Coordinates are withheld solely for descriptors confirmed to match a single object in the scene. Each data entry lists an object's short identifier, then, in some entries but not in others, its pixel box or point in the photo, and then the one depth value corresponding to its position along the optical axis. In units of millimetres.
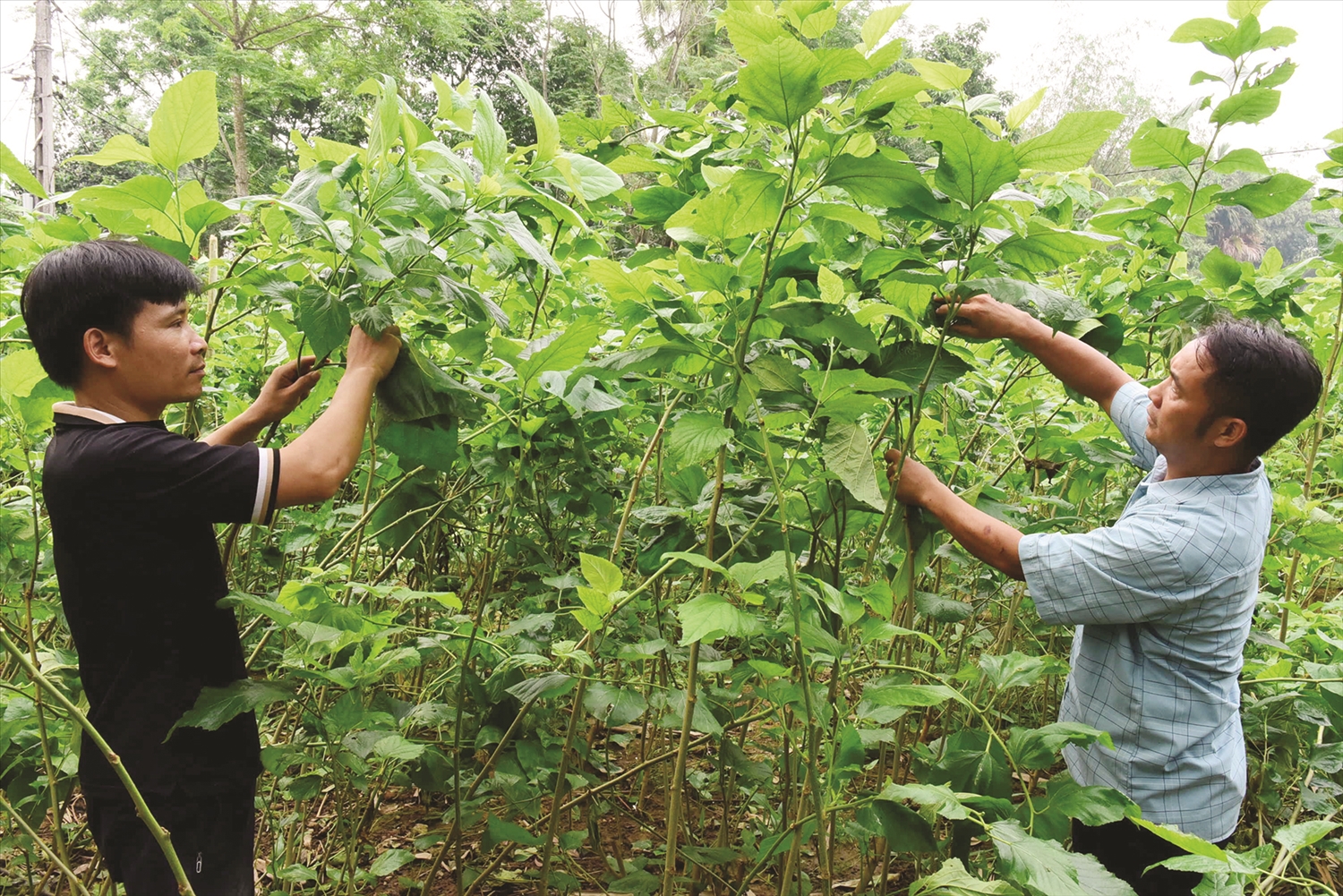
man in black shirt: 1295
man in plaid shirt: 1478
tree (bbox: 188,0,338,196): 13945
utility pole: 11289
